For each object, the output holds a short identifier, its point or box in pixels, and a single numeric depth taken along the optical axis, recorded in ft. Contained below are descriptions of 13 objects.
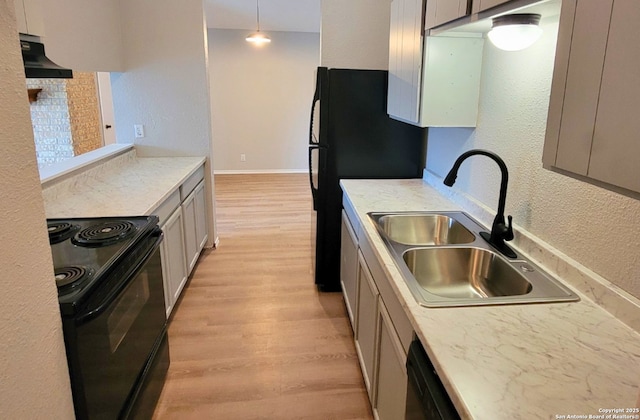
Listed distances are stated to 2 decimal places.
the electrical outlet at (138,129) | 12.57
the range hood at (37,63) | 5.94
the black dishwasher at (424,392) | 3.34
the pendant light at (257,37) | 20.50
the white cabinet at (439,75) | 6.98
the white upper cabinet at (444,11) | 5.15
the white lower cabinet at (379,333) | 4.79
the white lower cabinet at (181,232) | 8.96
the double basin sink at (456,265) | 4.52
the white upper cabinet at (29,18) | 5.58
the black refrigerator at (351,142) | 9.66
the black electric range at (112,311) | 4.49
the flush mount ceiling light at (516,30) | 4.64
